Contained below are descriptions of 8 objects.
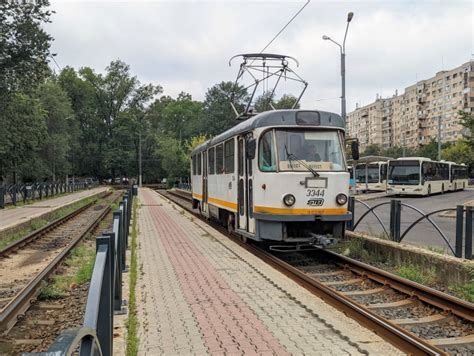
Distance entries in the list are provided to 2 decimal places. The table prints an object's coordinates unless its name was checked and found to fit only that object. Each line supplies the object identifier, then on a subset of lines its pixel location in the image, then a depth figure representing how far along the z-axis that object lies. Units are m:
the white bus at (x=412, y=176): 33.84
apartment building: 97.75
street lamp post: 22.38
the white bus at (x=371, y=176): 41.78
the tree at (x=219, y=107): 76.81
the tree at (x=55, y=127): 48.16
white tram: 9.82
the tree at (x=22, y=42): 25.52
